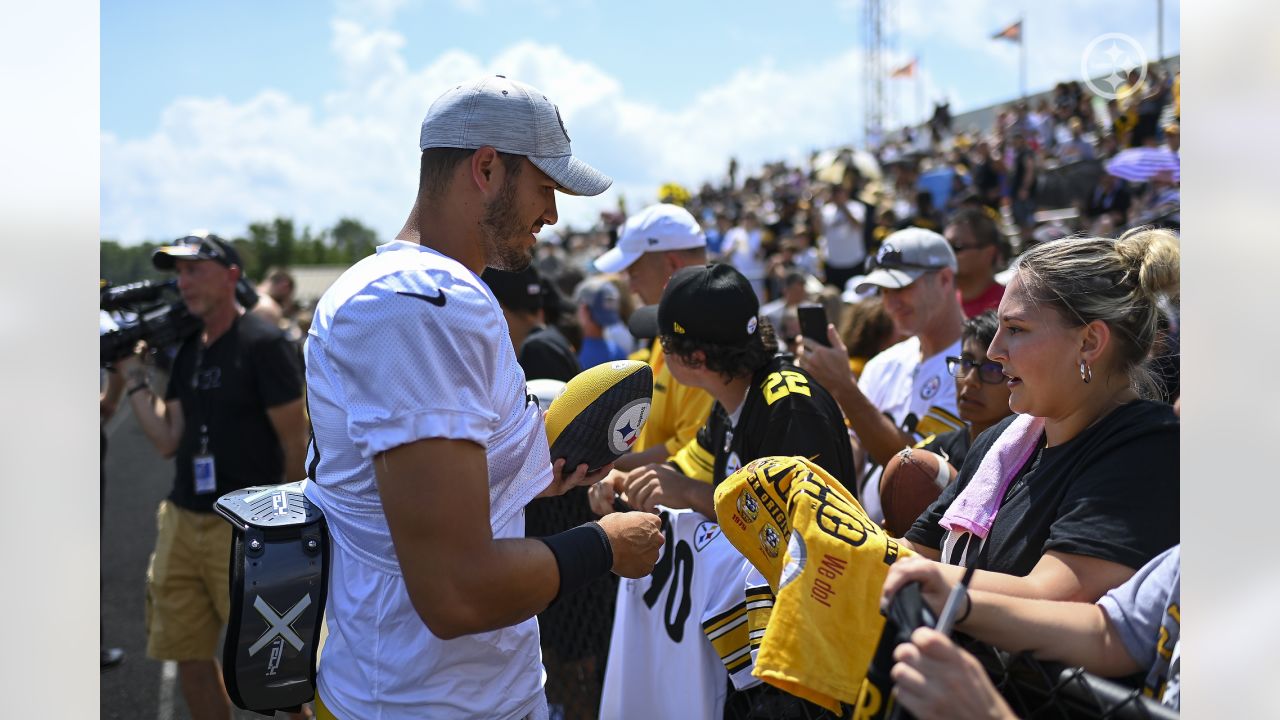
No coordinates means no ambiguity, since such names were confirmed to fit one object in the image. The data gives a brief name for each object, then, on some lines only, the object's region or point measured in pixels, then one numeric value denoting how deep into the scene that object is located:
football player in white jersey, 1.68
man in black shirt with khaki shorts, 4.32
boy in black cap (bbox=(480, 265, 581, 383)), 4.55
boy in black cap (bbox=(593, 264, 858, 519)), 2.96
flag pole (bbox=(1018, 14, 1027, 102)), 24.08
